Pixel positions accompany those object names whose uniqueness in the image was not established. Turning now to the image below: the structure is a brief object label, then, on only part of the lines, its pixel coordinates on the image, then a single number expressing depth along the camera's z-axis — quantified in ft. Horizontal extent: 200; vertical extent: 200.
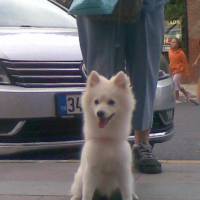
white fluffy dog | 13.10
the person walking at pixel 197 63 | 76.31
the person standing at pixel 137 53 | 15.87
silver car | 19.54
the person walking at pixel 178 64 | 62.69
